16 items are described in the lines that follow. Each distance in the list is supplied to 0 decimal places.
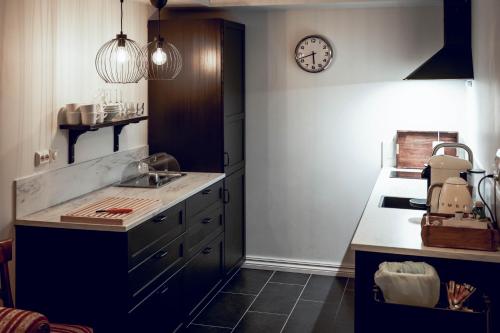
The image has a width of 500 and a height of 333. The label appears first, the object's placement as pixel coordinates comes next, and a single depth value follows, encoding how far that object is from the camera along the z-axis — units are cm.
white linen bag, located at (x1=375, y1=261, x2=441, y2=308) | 266
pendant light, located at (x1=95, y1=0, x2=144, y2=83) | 428
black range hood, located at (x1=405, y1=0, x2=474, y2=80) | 440
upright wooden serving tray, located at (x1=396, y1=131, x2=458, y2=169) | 516
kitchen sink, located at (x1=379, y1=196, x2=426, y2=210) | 400
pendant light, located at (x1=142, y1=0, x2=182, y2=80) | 492
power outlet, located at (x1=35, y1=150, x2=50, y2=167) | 366
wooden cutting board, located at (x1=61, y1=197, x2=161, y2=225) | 339
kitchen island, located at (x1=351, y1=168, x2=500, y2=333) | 272
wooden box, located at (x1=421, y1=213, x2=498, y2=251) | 279
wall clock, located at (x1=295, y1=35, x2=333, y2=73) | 529
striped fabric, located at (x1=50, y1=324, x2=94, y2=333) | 296
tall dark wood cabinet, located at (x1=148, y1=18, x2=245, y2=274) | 497
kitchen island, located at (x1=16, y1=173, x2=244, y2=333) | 339
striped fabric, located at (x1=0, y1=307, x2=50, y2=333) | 242
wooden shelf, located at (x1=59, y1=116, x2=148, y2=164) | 386
